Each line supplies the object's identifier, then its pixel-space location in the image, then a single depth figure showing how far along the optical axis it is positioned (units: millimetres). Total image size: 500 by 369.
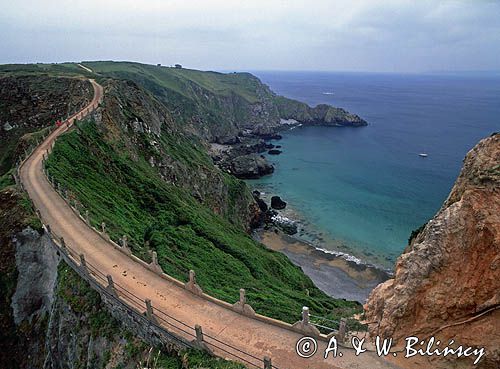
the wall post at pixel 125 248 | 29500
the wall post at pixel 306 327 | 20344
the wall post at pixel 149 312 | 21344
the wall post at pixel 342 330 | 19562
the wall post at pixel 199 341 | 19453
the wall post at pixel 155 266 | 27223
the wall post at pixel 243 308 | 22609
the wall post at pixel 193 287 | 24781
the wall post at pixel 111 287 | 23828
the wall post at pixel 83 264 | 26203
